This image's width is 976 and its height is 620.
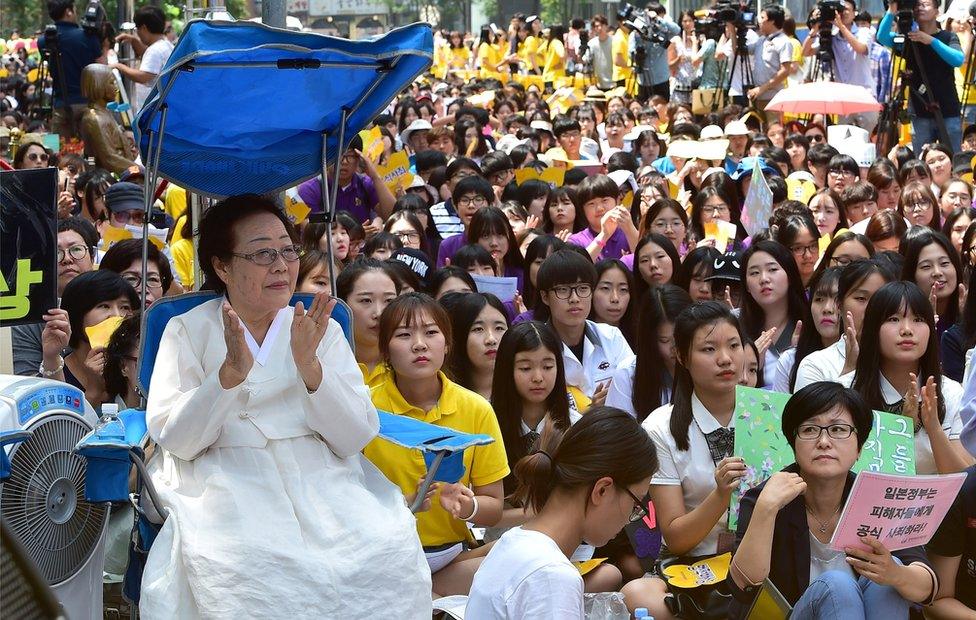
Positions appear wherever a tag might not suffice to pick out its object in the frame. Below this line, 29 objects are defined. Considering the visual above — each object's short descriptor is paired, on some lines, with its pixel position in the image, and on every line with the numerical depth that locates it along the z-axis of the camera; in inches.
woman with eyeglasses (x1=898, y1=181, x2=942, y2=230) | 290.7
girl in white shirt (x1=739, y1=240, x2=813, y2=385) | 219.1
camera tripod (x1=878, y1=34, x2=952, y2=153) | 435.8
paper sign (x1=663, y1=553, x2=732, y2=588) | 156.6
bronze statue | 369.4
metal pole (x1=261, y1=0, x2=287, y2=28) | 186.2
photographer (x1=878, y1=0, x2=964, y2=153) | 430.3
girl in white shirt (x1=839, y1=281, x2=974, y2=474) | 174.6
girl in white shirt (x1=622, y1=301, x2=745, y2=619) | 160.6
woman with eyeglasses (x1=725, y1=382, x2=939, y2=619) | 141.1
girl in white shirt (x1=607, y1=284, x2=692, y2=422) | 197.0
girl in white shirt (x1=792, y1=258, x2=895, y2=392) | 187.8
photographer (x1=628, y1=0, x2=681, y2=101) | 671.1
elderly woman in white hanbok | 123.7
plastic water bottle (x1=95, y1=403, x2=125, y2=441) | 128.6
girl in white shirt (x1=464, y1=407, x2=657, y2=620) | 104.0
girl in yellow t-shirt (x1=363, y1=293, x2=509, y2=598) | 162.6
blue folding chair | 125.3
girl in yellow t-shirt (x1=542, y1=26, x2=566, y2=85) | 875.4
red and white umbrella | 425.7
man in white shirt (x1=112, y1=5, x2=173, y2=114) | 398.6
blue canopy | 139.7
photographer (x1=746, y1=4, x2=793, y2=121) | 546.3
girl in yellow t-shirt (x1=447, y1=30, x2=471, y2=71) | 1071.0
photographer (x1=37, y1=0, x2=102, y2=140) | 485.7
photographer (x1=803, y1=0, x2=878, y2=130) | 514.9
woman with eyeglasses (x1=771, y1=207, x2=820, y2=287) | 254.7
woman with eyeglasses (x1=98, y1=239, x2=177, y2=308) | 210.4
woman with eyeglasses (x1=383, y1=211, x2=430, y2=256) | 273.4
